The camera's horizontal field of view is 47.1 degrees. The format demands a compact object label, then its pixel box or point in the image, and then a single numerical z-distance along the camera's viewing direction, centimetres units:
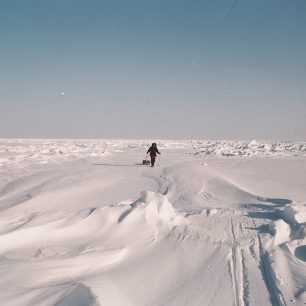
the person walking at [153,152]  1521
